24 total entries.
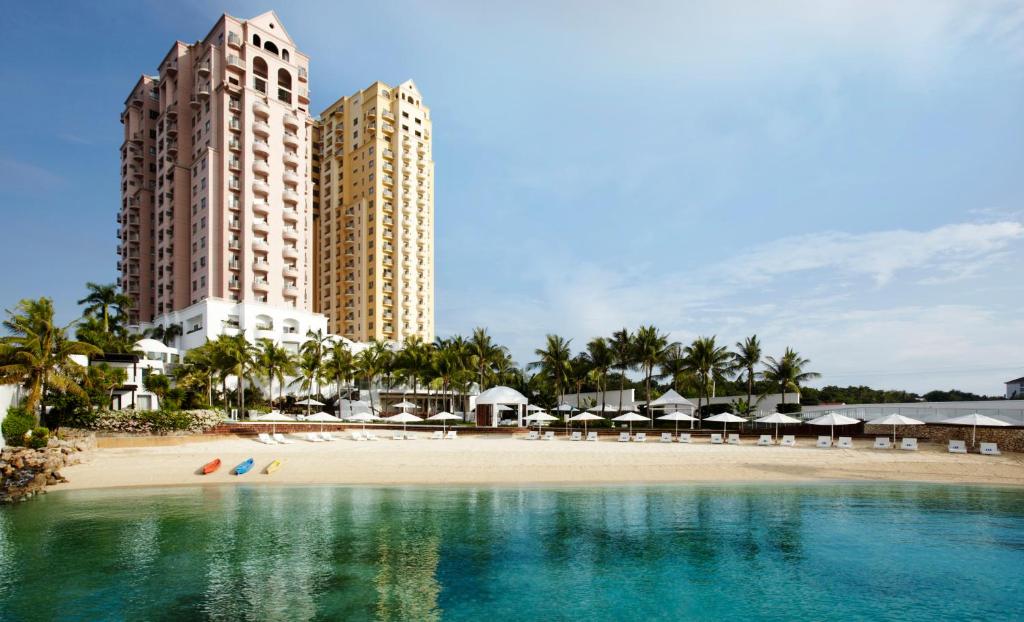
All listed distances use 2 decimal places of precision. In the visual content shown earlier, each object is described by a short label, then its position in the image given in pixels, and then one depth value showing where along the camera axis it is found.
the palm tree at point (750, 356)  58.92
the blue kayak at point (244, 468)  30.61
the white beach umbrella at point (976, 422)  35.03
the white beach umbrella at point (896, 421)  37.28
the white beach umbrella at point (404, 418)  44.59
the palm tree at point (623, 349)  60.03
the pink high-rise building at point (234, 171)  74.19
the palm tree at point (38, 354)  34.03
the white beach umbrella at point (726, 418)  41.36
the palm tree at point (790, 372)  57.41
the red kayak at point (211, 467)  30.75
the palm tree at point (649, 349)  56.88
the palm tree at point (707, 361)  57.09
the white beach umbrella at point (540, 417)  43.67
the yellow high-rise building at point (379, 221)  105.75
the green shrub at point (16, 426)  32.25
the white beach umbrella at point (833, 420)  38.97
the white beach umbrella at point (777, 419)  41.02
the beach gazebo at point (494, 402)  51.34
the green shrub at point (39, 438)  32.59
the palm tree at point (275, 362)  56.88
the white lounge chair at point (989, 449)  35.62
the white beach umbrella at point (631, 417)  43.34
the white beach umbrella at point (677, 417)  43.83
